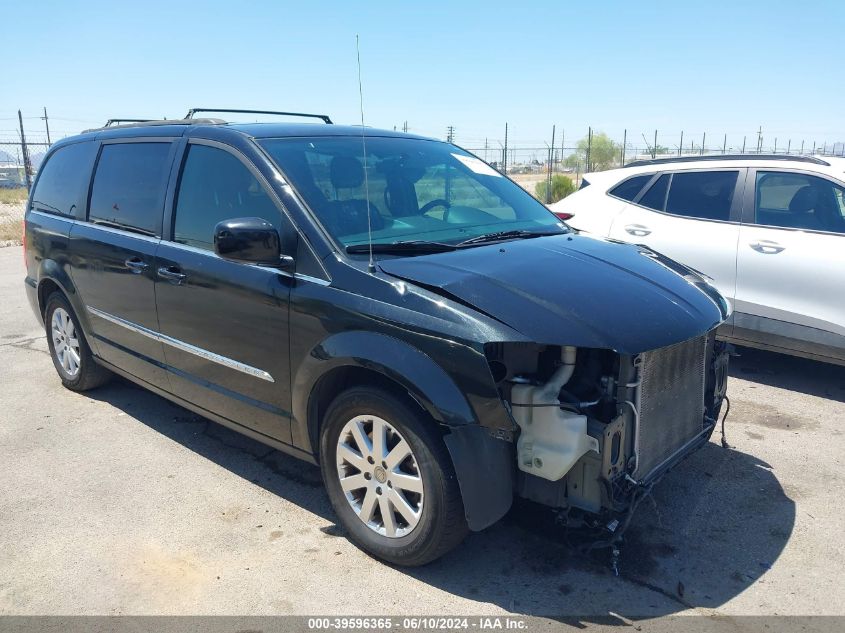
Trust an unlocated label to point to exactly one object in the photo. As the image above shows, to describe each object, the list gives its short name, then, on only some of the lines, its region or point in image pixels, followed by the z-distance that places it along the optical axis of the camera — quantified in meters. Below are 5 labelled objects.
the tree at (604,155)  42.91
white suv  5.31
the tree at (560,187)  20.86
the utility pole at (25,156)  19.84
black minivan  2.85
